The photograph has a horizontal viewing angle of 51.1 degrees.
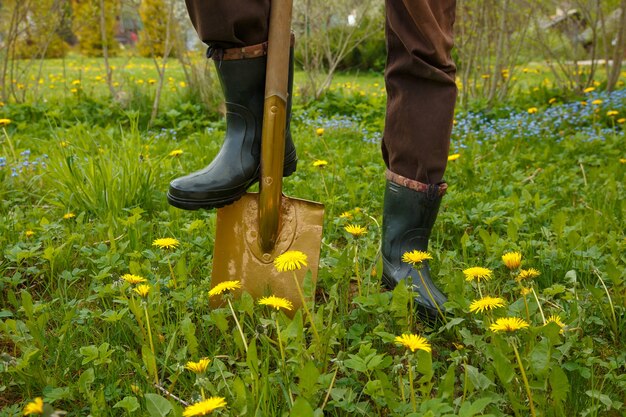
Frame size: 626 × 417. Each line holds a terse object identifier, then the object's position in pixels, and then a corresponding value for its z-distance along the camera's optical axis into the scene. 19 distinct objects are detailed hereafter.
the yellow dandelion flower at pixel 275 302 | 1.32
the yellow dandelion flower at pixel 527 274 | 1.44
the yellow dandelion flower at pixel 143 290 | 1.38
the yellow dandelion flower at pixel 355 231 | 1.62
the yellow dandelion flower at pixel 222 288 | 1.41
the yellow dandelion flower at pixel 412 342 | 1.14
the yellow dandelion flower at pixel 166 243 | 1.62
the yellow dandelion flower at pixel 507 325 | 1.21
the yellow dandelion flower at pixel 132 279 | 1.43
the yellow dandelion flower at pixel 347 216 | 2.15
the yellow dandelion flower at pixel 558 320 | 1.38
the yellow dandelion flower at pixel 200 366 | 1.15
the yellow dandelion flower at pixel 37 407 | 0.91
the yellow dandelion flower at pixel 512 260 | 1.35
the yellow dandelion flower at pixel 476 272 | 1.42
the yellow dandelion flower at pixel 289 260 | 1.40
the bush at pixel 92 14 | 5.62
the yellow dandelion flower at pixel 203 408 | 0.99
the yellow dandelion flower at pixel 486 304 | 1.32
